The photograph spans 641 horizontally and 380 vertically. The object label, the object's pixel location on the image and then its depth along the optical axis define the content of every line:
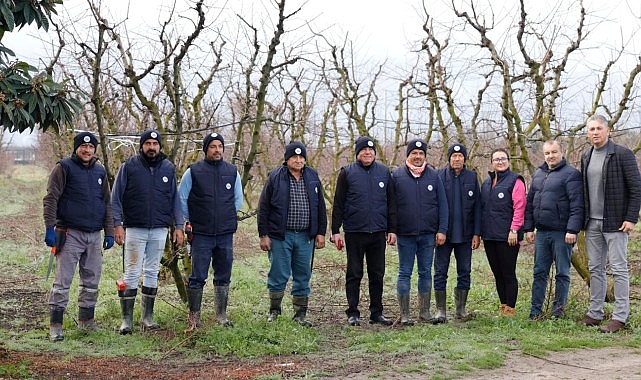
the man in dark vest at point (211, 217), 7.24
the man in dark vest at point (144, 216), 7.12
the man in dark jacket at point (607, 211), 7.07
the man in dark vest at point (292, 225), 7.51
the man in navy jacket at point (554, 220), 7.34
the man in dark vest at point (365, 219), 7.61
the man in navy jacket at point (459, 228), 7.86
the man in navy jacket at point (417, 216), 7.68
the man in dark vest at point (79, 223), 6.93
